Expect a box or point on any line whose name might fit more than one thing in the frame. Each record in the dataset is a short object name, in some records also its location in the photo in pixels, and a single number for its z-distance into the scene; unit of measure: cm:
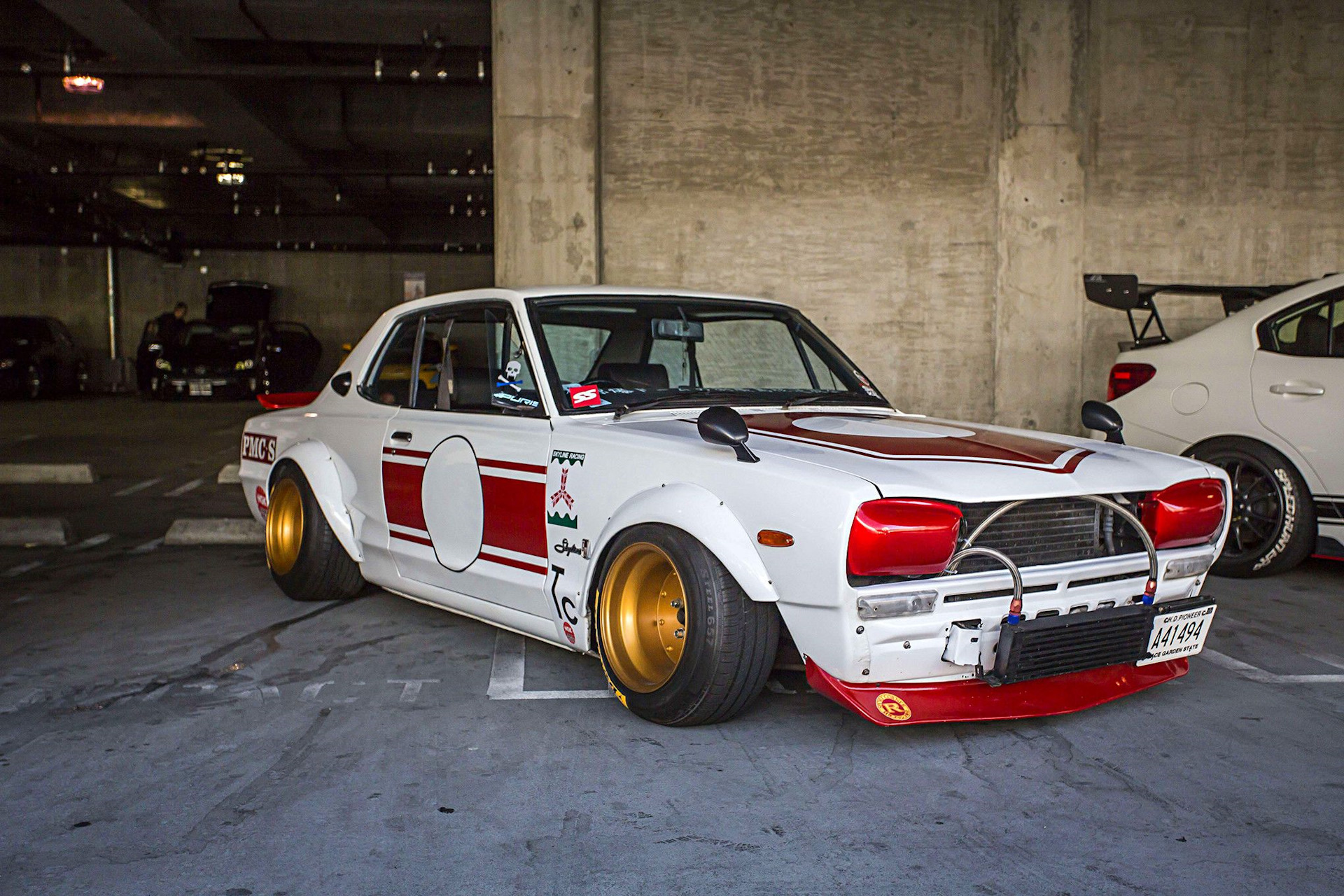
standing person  2144
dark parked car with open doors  2052
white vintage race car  301
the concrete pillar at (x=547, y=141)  816
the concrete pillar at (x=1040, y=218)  846
